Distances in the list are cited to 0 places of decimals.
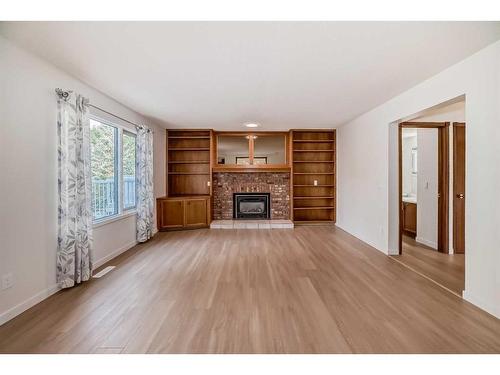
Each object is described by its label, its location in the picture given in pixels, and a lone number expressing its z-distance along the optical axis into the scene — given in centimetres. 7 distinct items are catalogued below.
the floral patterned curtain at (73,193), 285
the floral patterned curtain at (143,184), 496
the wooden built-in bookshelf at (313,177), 708
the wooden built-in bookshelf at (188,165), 702
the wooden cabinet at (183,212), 616
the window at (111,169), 393
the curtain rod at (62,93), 284
